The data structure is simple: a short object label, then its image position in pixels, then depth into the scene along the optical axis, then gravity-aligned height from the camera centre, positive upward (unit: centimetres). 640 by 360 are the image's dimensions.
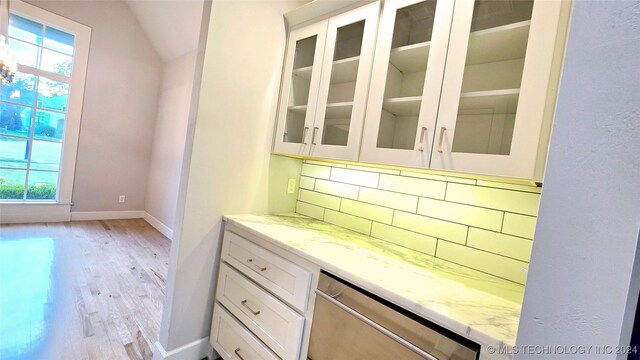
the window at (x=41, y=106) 364 +35
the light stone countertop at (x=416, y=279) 74 -33
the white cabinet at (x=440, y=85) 90 +43
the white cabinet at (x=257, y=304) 116 -66
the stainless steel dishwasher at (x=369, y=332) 76 -47
